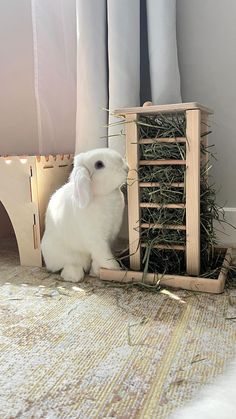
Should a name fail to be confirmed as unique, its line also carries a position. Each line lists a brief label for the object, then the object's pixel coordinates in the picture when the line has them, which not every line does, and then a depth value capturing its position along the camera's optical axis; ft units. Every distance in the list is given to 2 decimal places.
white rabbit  3.87
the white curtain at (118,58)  4.51
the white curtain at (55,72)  5.29
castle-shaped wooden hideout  4.44
